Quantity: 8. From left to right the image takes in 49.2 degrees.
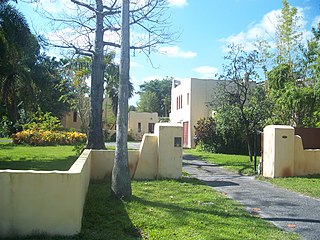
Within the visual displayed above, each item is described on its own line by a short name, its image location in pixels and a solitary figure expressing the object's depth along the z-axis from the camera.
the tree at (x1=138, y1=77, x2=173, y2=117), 58.84
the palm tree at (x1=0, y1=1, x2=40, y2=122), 15.36
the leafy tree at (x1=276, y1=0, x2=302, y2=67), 22.98
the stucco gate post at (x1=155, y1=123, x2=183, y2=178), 10.73
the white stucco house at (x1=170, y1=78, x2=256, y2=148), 28.47
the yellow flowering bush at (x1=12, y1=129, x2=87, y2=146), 24.53
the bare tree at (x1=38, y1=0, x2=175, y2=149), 12.68
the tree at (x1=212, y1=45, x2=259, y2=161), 15.80
